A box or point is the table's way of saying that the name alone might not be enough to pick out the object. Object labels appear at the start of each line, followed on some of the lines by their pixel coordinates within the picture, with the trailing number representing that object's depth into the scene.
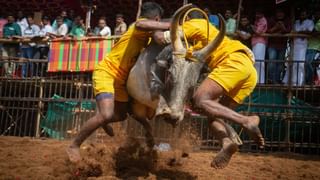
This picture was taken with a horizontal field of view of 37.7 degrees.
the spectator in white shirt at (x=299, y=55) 10.95
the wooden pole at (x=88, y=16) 13.05
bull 5.69
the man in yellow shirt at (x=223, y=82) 5.83
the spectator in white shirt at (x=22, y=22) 14.88
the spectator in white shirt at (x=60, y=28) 13.78
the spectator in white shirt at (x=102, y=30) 12.94
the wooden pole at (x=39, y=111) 12.61
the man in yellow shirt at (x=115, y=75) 6.62
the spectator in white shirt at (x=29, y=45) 13.06
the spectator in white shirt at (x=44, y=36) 13.42
